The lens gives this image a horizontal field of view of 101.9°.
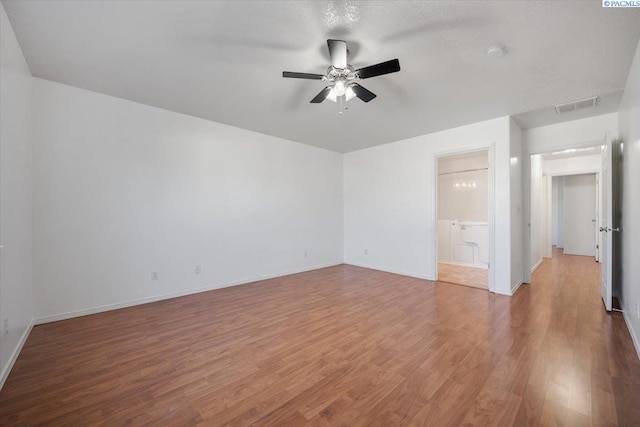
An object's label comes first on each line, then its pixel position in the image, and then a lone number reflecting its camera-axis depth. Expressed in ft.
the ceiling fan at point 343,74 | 6.57
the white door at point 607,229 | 10.07
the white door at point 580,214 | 22.41
